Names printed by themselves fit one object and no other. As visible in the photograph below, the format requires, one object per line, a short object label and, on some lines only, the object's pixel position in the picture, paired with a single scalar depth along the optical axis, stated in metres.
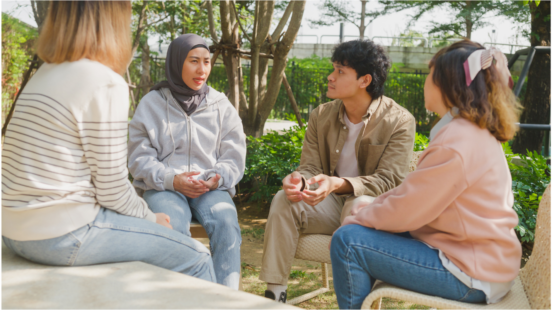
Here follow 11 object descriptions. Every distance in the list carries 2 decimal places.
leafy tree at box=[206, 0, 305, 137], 5.14
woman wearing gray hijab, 2.58
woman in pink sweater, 1.66
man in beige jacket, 2.49
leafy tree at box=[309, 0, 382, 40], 20.02
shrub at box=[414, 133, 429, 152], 4.10
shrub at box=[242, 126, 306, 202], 4.73
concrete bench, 1.48
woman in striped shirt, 1.57
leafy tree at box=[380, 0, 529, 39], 16.12
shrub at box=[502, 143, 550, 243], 3.53
